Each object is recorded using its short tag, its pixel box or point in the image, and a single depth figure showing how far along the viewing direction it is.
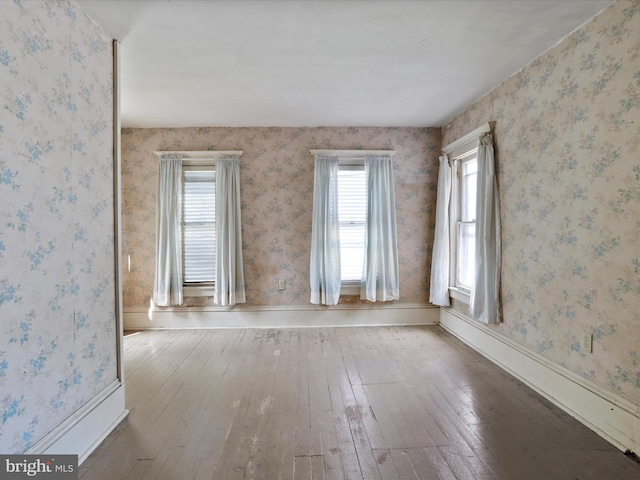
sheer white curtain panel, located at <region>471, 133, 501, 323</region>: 2.99
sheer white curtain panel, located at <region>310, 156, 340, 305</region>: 4.07
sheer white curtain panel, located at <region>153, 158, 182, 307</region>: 4.02
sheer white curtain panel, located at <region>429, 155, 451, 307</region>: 3.98
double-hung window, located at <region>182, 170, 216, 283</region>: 4.16
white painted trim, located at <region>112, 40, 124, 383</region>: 2.18
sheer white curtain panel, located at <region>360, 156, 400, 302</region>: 4.12
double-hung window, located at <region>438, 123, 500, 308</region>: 3.02
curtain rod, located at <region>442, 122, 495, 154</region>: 3.11
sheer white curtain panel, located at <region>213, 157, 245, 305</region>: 4.02
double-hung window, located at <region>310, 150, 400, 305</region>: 4.08
